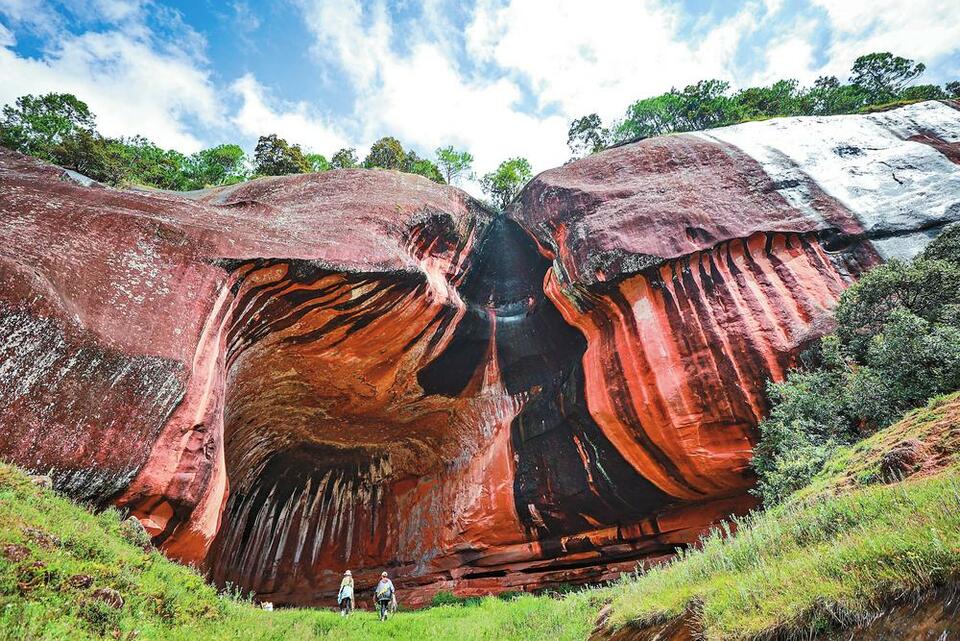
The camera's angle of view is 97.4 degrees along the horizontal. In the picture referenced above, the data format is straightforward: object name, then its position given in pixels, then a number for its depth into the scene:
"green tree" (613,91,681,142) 32.09
